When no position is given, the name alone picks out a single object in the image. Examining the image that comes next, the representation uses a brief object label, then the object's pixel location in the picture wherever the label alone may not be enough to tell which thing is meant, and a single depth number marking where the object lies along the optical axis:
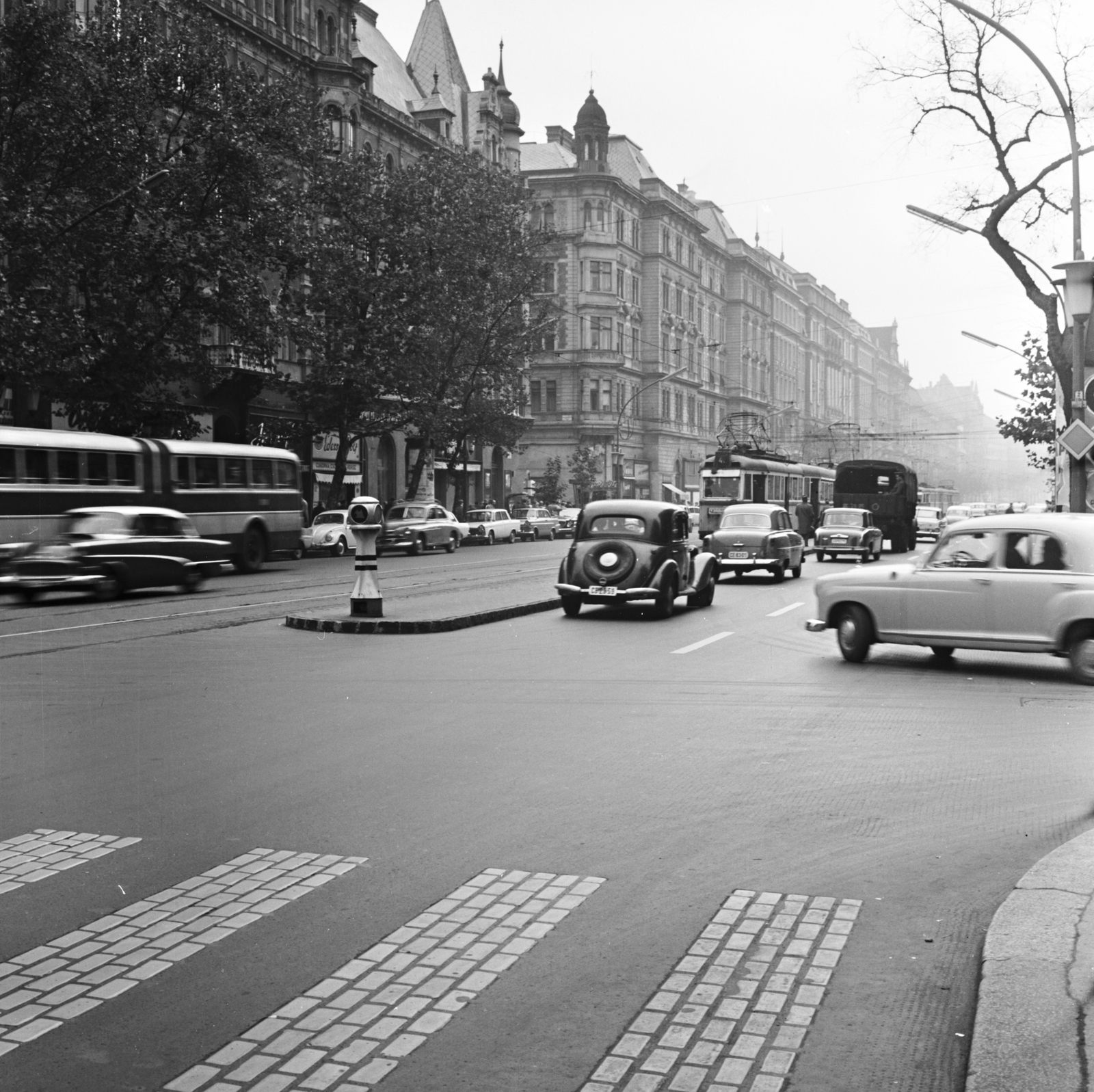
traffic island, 17.41
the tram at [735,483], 51.62
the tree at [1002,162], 33.81
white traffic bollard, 18.36
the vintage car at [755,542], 28.75
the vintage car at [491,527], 57.56
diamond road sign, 18.36
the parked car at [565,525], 68.56
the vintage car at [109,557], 22.27
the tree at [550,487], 78.06
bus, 27.08
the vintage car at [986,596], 12.98
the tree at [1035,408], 57.12
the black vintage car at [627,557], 19.89
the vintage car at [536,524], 63.94
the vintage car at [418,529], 45.44
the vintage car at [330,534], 44.53
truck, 50.31
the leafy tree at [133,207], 31.39
